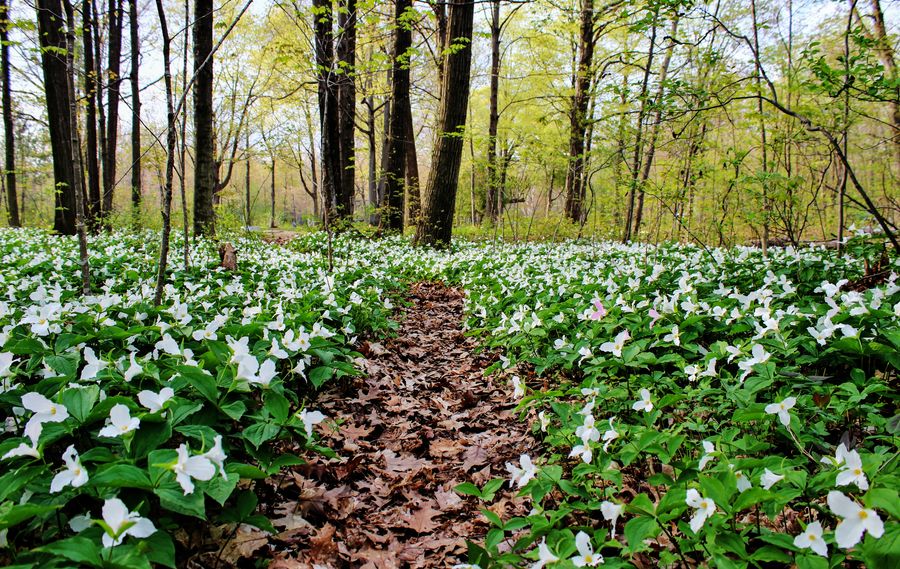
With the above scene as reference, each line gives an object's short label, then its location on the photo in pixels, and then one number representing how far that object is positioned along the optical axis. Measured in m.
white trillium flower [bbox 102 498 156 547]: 1.09
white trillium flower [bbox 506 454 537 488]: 1.71
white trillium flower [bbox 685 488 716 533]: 1.30
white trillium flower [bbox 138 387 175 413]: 1.50
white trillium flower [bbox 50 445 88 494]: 1.23
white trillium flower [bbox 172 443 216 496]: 1.24
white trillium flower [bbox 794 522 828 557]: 1.14
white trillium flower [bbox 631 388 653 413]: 1.93
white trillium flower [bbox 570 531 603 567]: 1.33
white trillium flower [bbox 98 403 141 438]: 1.37
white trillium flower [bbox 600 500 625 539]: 1.41
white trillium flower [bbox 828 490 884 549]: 1.05
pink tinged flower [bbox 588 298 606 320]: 3.04
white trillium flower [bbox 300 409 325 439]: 1.72
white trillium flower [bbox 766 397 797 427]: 1.61
